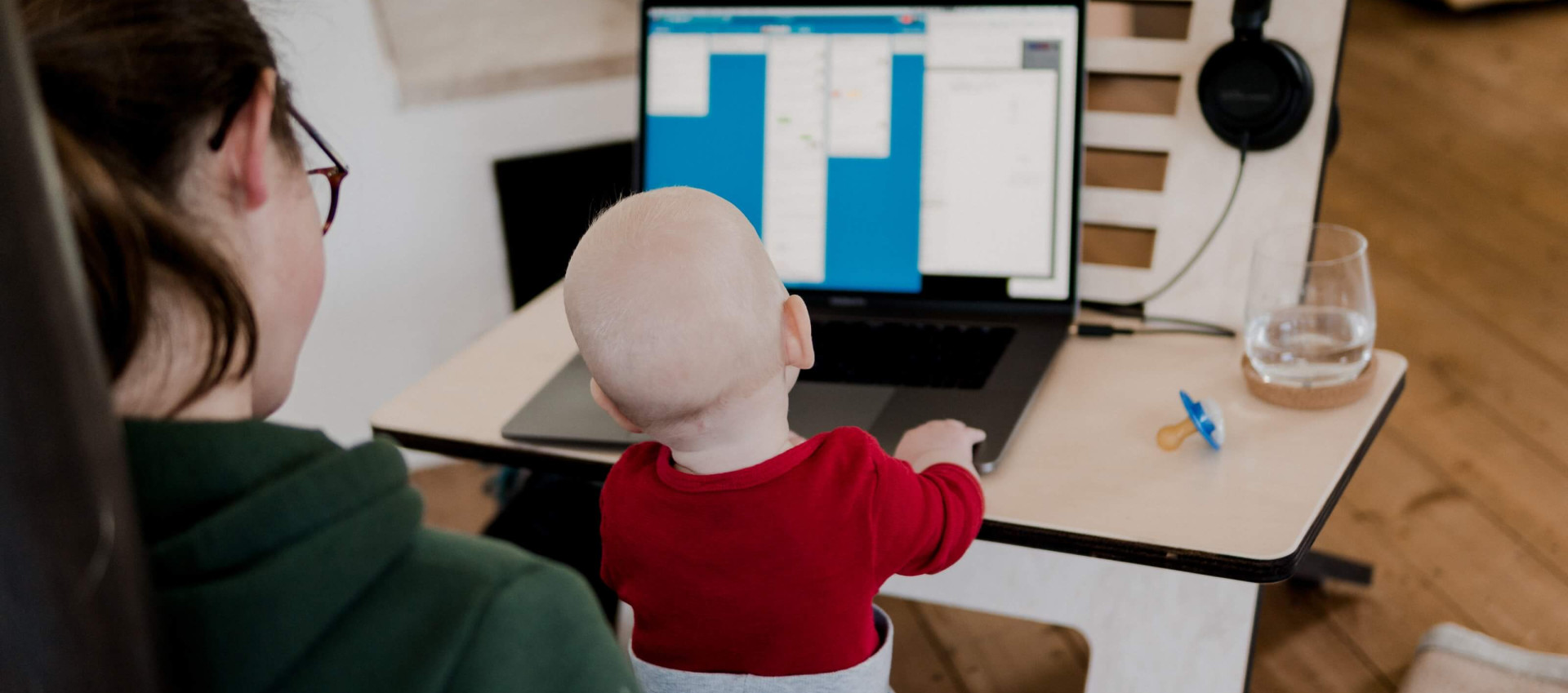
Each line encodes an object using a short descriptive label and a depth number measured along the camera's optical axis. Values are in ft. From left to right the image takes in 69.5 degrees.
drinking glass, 3.19
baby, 2.35
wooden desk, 2.73
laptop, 3.59
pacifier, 2.98
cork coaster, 3.17
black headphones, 3.46
